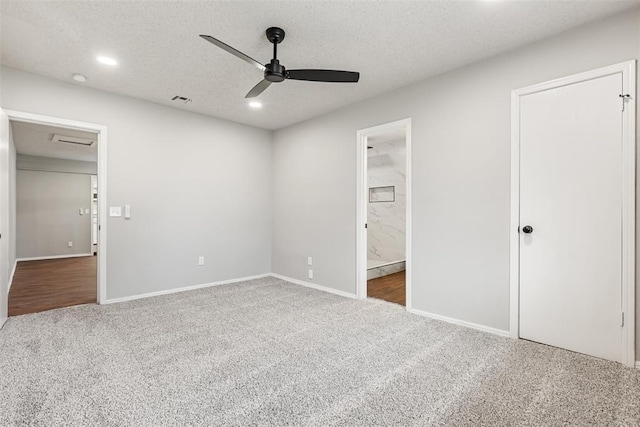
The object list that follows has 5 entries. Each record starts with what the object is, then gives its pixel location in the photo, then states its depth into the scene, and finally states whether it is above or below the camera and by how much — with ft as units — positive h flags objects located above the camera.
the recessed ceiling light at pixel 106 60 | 9.33 +4.59
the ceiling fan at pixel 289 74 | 7.82 +3.54
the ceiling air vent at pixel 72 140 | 17.56 +4.24
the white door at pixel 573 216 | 7.30 -0.06
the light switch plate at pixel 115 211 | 12.16 +0.07
